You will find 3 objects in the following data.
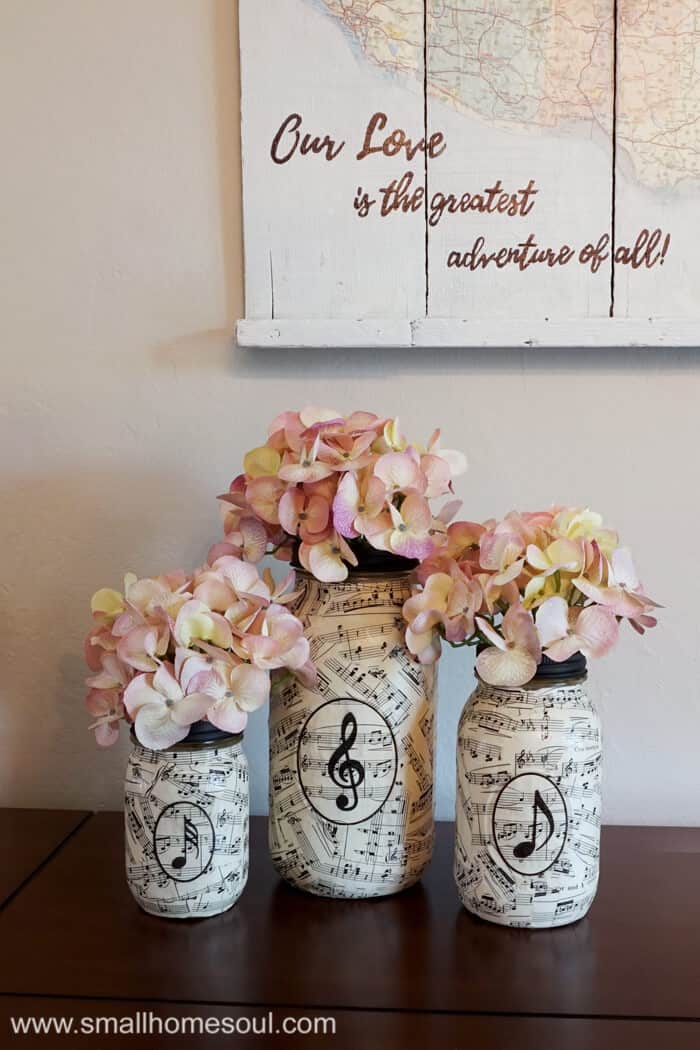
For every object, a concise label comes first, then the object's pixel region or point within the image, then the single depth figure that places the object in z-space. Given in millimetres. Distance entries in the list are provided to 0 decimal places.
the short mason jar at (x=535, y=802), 757
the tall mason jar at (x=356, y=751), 804
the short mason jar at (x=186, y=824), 766
